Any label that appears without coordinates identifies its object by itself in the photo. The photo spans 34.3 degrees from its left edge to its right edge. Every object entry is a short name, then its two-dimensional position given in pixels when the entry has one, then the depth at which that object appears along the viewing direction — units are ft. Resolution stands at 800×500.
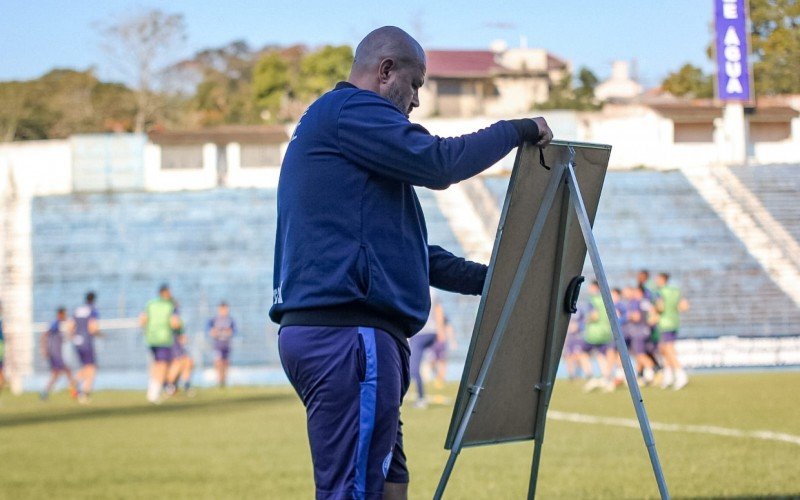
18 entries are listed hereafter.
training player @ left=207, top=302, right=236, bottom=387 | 92.79
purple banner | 124.72
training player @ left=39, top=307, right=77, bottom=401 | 86.48
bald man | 12.91
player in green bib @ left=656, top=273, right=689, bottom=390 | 74.49
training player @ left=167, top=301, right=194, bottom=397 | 81.87
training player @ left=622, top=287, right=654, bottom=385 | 77.05
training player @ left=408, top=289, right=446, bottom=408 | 60.64
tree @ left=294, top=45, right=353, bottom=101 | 223.30
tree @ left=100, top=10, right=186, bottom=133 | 197.06
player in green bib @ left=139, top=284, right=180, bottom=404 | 76.18
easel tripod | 14.48
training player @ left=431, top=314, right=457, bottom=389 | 83.97
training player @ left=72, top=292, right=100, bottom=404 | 80.07
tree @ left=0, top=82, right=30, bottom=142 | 196.54
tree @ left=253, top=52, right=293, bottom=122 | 239.09
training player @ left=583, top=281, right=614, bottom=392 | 79.60
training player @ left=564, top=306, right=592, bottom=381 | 89.27
